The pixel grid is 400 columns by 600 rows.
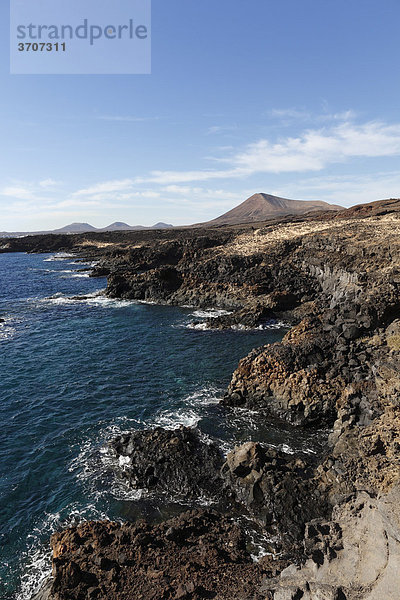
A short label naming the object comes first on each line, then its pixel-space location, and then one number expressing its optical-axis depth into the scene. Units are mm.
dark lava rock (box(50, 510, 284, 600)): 11719
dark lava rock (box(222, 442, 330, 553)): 15680
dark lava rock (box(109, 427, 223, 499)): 18312
